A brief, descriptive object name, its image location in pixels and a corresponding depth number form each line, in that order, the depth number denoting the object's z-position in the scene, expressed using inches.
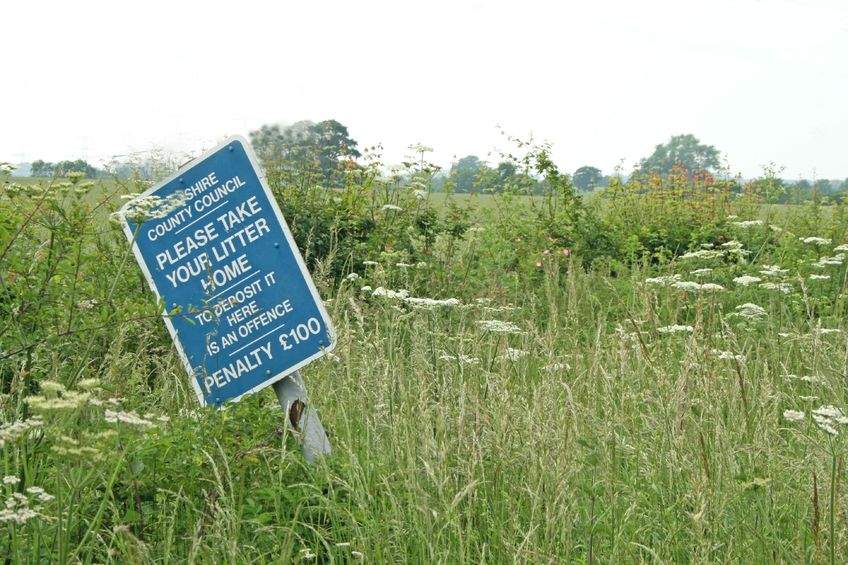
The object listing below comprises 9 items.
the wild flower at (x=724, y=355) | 126.6
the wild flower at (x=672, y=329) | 188.1
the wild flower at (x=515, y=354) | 163.4
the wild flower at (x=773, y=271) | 250.6
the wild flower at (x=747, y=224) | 337.1
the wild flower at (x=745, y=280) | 248.8
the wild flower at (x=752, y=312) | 212.7
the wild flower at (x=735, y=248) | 296.1
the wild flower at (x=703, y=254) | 283.5
